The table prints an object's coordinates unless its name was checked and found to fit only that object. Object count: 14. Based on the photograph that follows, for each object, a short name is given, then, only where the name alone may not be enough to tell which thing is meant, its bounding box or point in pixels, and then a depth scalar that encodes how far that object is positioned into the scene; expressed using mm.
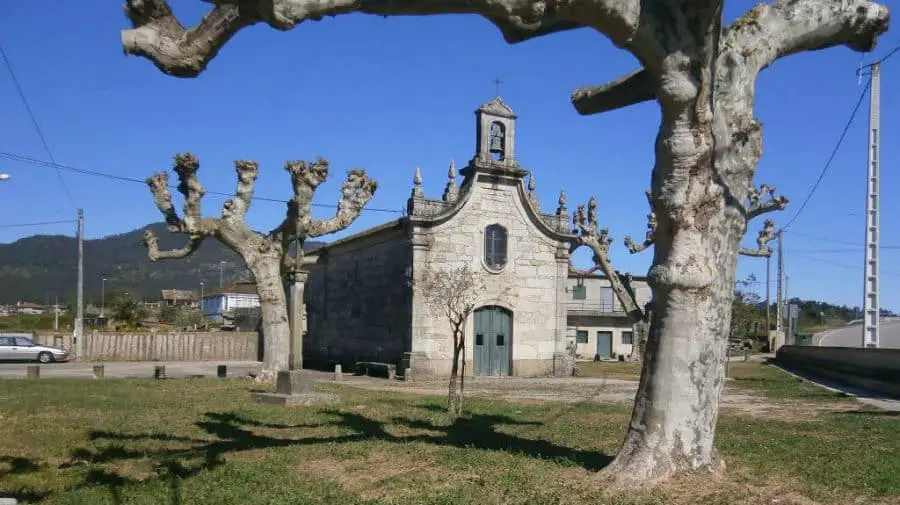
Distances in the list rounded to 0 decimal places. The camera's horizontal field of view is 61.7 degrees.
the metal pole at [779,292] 45719
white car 32781
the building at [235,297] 74775
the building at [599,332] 45469
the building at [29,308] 93825
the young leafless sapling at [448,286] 16591
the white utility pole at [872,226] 20141
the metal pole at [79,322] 34812
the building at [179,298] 89275
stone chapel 24250
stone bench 24234
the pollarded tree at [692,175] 6406
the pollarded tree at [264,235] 18391
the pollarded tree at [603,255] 28797
